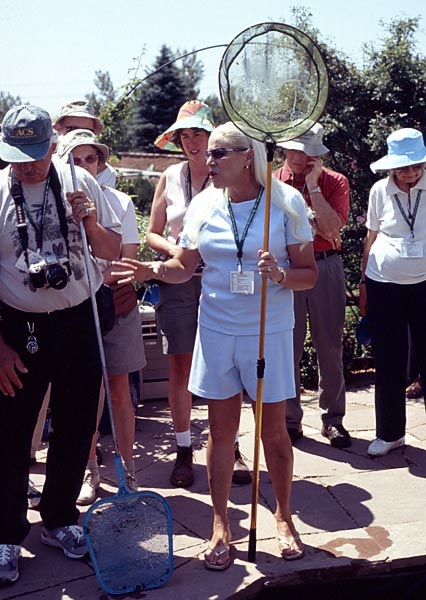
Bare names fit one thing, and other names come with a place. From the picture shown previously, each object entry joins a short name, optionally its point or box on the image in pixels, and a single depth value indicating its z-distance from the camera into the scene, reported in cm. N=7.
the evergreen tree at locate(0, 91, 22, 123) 4847
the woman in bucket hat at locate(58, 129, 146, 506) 439
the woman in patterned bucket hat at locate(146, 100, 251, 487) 469
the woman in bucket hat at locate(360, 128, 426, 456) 499
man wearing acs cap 352
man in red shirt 502
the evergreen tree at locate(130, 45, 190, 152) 4159
